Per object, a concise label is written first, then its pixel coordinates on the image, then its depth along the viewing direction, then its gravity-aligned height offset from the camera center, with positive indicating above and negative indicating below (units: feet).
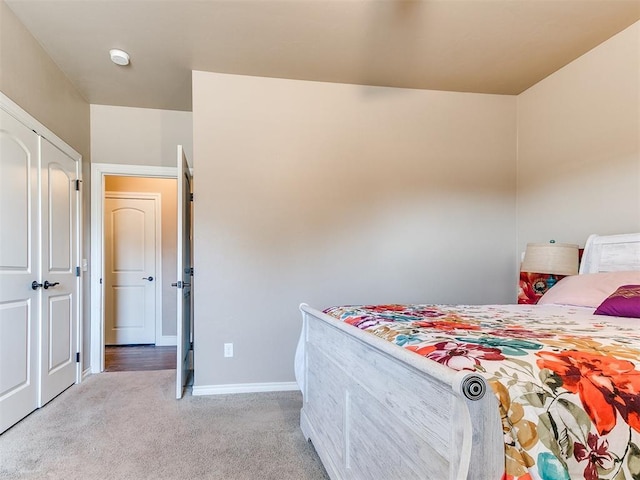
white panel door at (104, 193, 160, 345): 16.89 -1.11
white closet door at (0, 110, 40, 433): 7.64 -0.55
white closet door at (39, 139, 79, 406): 9.29 -0.74
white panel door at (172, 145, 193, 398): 9.69 -0.93
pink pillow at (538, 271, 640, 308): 7.27 -0.97
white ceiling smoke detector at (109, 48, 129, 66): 9.14 +4.50
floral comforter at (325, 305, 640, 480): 2.64 -1.16
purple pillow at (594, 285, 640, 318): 6.17 -1.05
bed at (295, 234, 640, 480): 2.56 -1.25
